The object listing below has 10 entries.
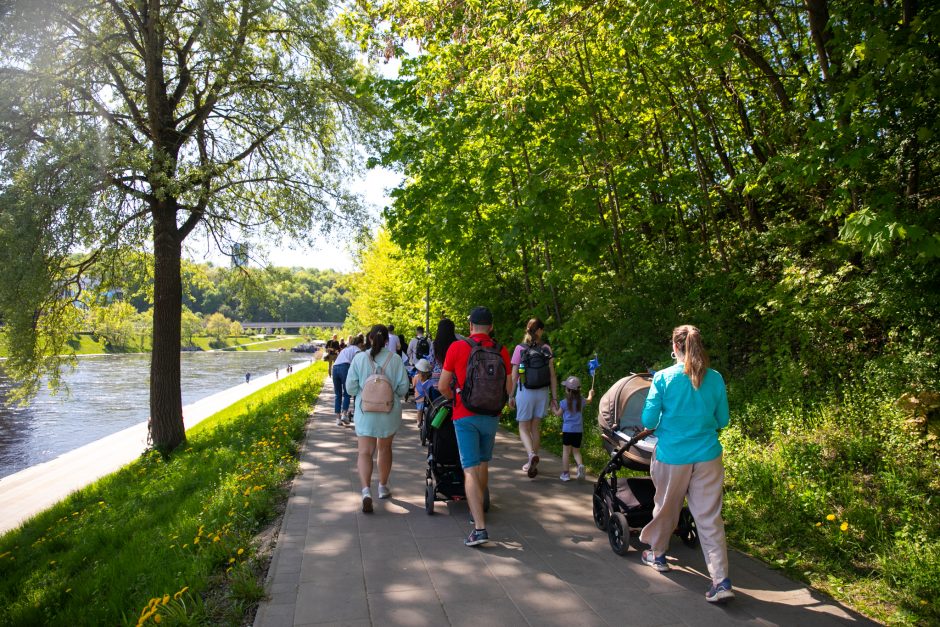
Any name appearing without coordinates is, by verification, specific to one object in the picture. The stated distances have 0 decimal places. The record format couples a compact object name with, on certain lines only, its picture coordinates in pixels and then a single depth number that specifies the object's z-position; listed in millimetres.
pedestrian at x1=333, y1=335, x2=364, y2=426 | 10773
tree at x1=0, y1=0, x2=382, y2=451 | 9703
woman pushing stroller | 3990
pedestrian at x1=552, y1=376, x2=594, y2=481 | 6688
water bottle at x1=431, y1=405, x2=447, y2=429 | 5613
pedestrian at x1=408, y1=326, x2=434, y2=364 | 13172
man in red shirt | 5035
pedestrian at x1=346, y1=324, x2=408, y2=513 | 5895
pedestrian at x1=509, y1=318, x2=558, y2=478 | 6648
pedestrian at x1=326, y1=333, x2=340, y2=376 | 18641
